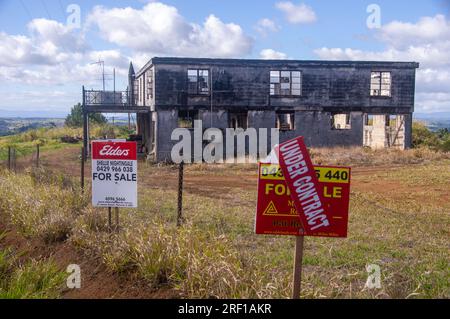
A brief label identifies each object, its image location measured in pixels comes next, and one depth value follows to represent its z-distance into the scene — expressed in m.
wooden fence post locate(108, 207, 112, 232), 7.77
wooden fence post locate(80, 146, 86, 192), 10.47
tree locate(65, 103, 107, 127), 50.75
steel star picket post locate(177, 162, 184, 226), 7.49
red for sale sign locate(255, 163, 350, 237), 4.39
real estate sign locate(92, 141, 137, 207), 7.44
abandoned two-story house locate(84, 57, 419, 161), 25.72
